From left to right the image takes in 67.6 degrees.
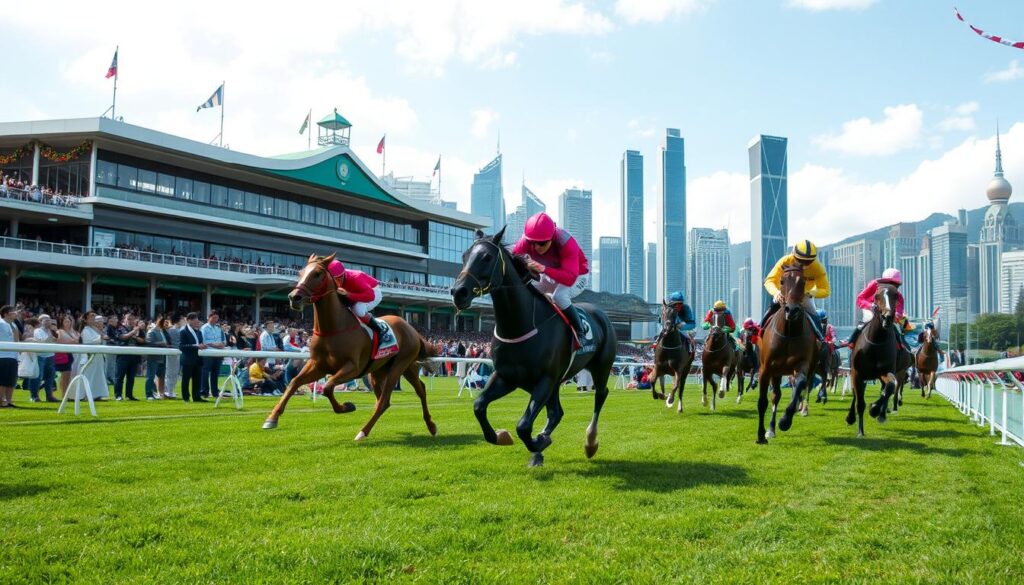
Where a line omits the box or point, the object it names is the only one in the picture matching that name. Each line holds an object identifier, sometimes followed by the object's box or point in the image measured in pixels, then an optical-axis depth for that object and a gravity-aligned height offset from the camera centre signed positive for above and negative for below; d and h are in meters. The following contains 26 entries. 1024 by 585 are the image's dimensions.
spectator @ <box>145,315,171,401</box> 15.55 -0.81
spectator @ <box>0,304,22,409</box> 11.66 -0.65
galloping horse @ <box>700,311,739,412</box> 14.28 -0.47
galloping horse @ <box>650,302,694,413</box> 13.71 -0.51
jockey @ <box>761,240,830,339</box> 9.50 +0.64
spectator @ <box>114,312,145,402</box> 15.07 -0.82
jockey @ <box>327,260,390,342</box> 9.45 +0.43
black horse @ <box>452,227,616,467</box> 6.18 -0.08
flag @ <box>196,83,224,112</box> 51.83 +15.36
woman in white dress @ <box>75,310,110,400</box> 13.46 -0.66
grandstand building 42.00 +6.61
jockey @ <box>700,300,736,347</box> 14.34 +0.15
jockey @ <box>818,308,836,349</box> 14.14 -0.01
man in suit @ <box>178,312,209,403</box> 14.91 -0.72
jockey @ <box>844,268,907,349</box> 10.22 +0.40
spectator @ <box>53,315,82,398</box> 14.05 -0.65
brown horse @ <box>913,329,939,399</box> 19.08 -0.77
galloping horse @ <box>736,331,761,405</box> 16.36 -0.75
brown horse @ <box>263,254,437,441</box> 8.81 -0.21
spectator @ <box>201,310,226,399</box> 15.79 -0.75
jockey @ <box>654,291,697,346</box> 13.73 +0.26
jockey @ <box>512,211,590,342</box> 6.91 +0.65
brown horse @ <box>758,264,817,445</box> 9.02 -0.22
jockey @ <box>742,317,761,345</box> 13.59 -0.05
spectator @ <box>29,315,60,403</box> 13.76 -0.76
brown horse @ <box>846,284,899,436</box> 9.81 -0.32
